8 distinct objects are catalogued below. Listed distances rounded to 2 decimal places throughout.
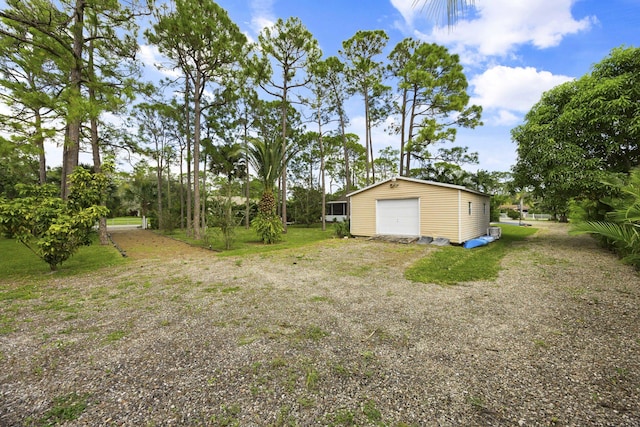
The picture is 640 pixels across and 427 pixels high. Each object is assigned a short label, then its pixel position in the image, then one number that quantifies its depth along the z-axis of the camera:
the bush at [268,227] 11.19
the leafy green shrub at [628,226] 4.66
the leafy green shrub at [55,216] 4.76
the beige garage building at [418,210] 9.91
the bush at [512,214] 37.11
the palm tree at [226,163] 19.34
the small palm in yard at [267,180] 11.19
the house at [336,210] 25.44
